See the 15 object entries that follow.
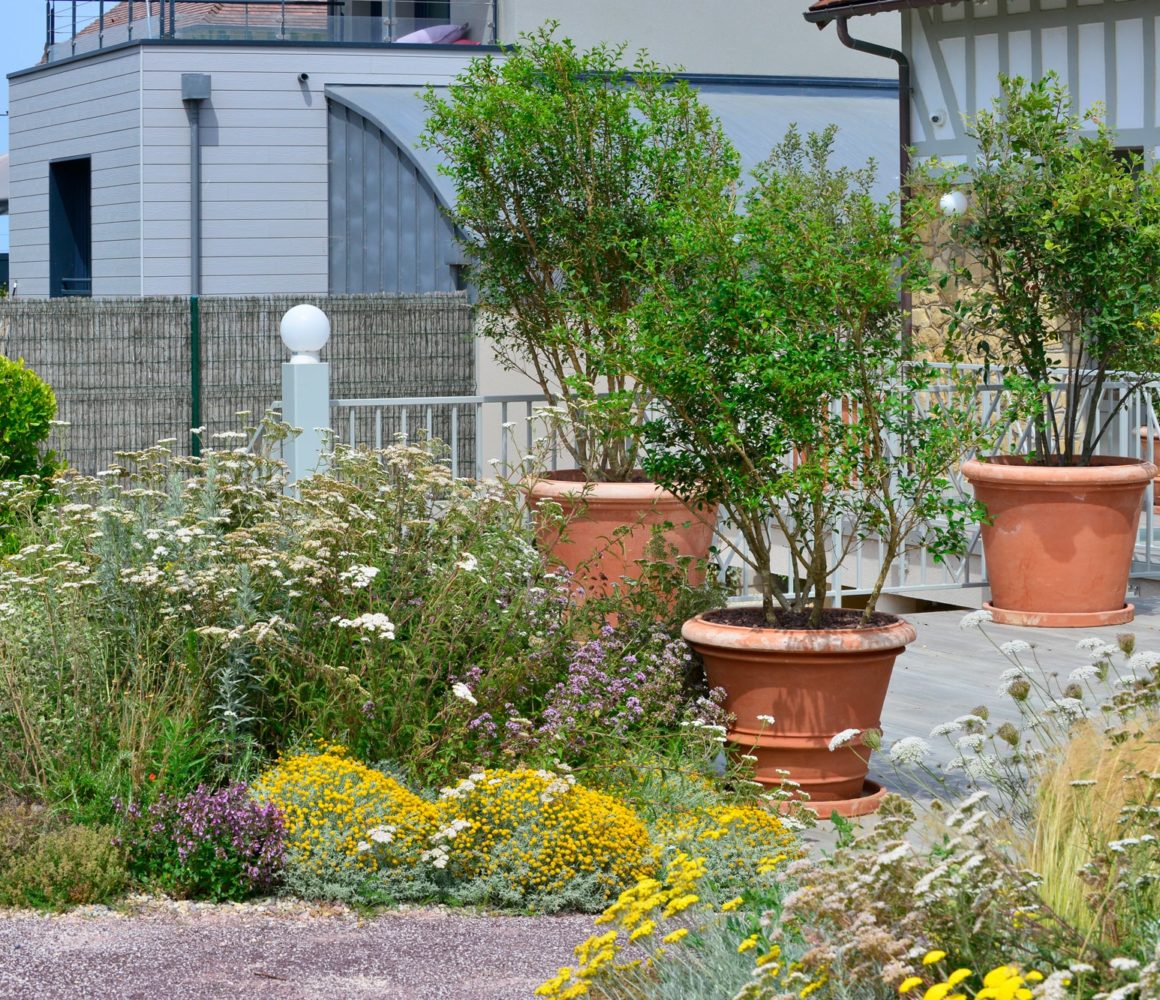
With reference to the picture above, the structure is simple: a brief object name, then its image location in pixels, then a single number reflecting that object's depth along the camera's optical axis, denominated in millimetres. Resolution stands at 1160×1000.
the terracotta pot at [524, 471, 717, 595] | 14234
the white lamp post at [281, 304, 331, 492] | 15430
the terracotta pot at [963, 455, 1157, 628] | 15328
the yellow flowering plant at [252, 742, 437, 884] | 7914
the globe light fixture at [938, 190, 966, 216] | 25008
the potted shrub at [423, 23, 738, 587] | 15531
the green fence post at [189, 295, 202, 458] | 25844
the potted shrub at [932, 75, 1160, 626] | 14656
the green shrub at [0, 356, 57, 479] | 19000
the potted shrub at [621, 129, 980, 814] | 9656
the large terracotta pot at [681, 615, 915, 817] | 9602
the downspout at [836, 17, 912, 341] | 25078
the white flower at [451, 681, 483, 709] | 8547
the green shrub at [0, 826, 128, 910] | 7758
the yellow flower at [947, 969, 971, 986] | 4553
